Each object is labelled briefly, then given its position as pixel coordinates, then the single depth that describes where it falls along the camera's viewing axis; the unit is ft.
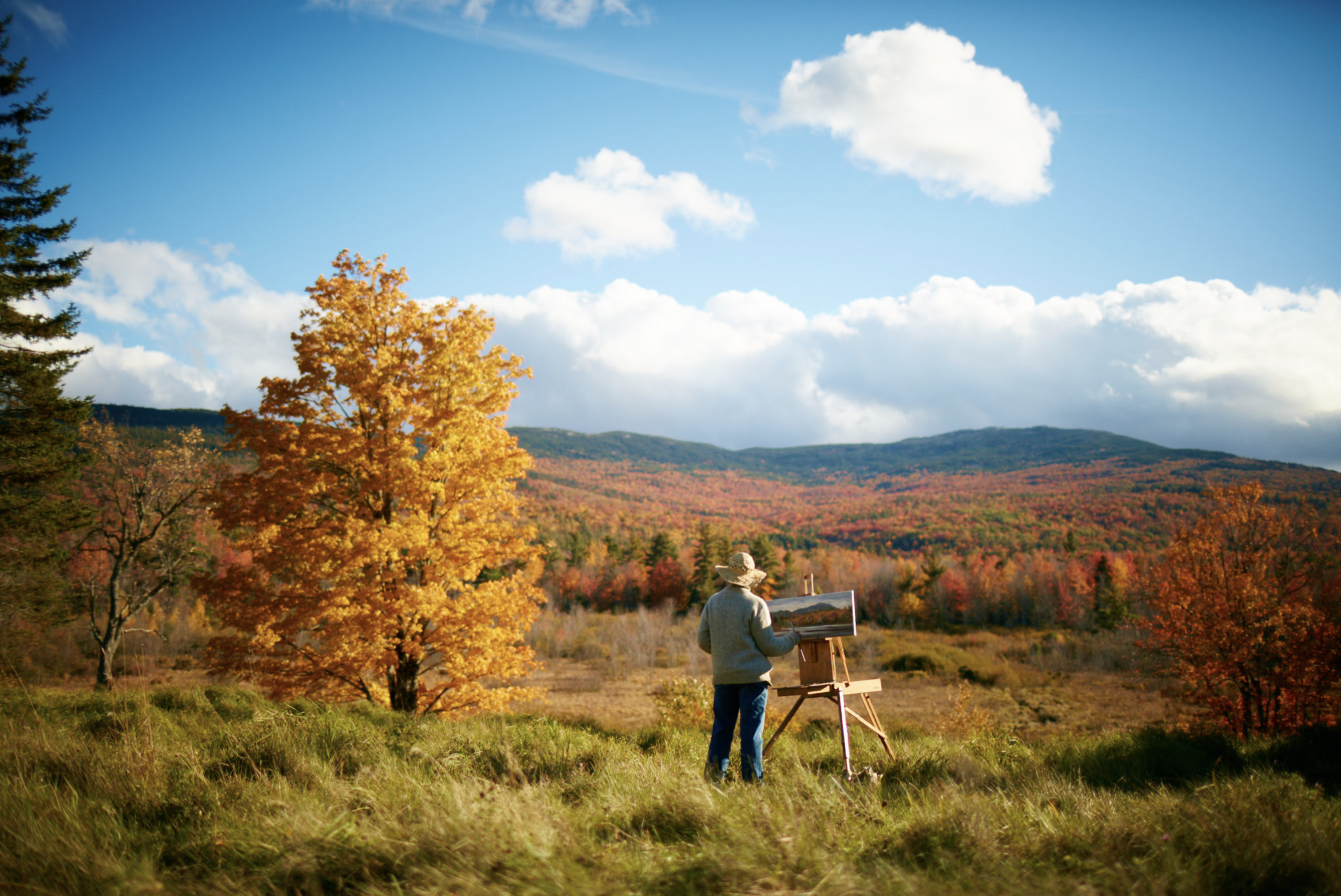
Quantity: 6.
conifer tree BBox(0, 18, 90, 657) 50.98
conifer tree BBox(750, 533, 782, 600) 189.16
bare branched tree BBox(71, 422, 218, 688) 68.03
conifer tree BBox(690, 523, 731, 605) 200.85
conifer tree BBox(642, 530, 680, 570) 240.12
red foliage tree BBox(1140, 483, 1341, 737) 45.52
